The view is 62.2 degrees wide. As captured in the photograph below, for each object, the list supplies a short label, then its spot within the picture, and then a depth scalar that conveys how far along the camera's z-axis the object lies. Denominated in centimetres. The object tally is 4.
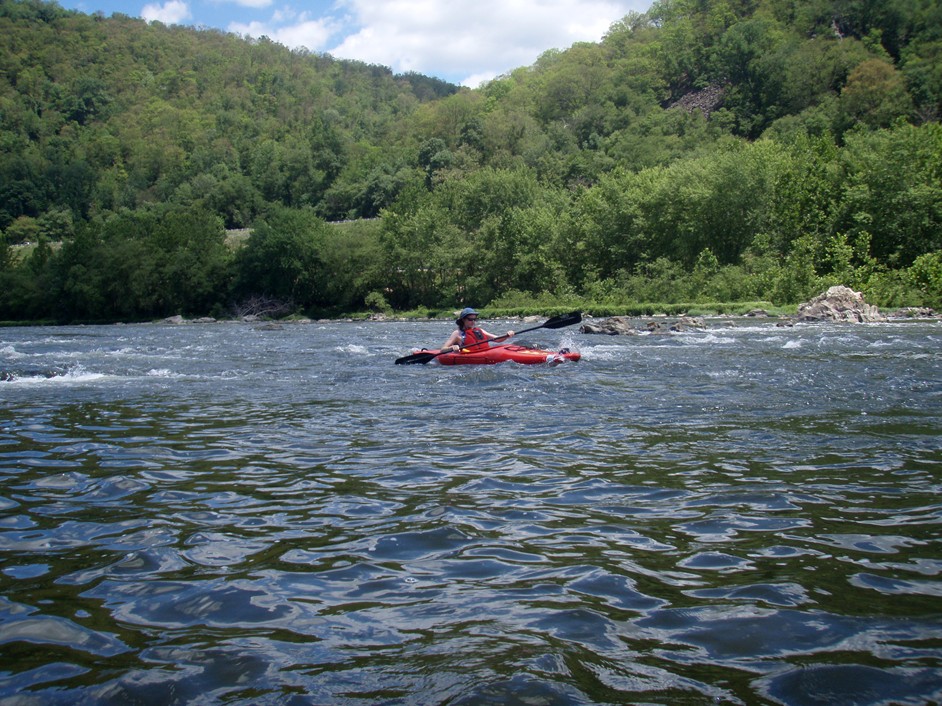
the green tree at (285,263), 5803
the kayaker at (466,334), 1644
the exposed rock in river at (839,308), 2744
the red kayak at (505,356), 1548
